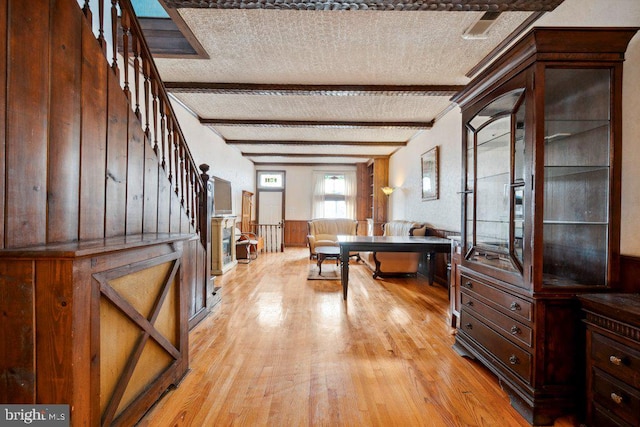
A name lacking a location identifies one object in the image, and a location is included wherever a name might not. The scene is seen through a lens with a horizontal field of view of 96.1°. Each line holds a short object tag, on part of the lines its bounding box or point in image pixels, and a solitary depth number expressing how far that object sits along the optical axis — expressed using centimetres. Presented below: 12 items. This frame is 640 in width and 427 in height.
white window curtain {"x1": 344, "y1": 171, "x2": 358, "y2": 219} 912
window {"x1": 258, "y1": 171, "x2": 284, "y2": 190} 922
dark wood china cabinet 156
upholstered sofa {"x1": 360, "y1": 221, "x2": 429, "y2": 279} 477
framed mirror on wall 473
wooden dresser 123
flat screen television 548
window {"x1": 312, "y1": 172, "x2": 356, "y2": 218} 916
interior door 914
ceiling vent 232
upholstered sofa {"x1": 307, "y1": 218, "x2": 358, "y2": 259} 682
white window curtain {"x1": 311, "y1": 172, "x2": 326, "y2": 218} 916
